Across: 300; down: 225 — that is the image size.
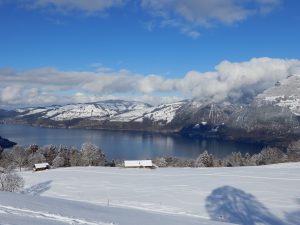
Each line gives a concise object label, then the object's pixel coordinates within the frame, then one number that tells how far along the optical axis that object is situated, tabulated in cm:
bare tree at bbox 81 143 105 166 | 5831
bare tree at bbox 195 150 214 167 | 5455
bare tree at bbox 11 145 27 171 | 6055
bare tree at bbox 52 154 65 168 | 5873
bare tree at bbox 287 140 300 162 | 6521
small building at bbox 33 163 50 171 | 4800
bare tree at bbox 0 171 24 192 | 2338
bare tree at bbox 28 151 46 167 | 6101
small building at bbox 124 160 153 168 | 4542
